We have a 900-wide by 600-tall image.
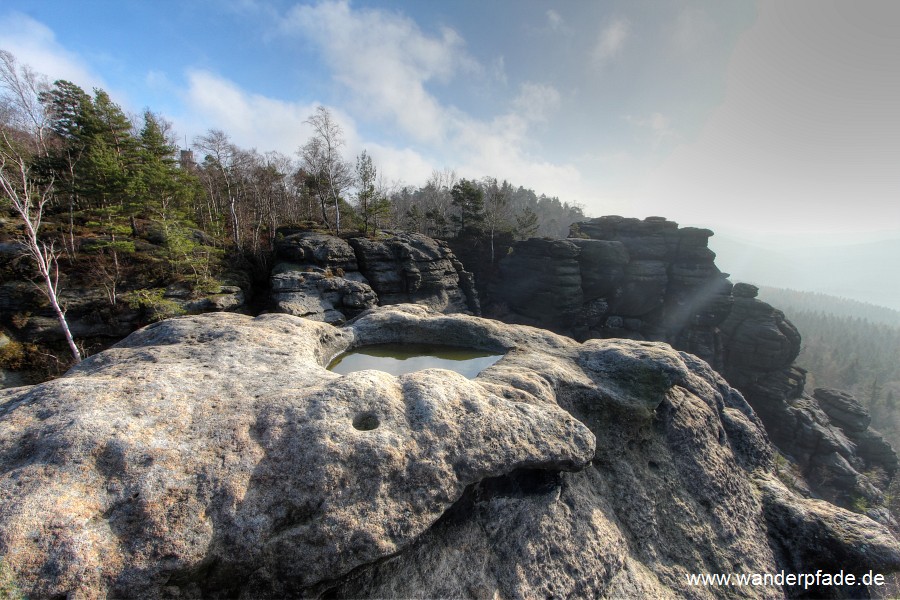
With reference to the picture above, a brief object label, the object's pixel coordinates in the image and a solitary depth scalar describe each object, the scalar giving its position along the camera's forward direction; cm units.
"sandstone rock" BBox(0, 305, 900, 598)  405
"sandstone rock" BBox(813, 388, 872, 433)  3519
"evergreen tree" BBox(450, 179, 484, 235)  3994
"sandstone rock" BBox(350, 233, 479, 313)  2889
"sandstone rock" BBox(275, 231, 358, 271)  2602
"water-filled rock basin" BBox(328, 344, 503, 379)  945
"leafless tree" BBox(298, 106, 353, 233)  3191
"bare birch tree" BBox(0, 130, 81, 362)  1331
